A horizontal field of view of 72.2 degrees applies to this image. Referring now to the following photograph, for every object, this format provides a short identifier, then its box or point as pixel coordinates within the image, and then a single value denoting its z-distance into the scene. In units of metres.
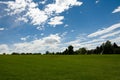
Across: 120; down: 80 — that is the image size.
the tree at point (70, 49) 64.16
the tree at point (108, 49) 64.78
